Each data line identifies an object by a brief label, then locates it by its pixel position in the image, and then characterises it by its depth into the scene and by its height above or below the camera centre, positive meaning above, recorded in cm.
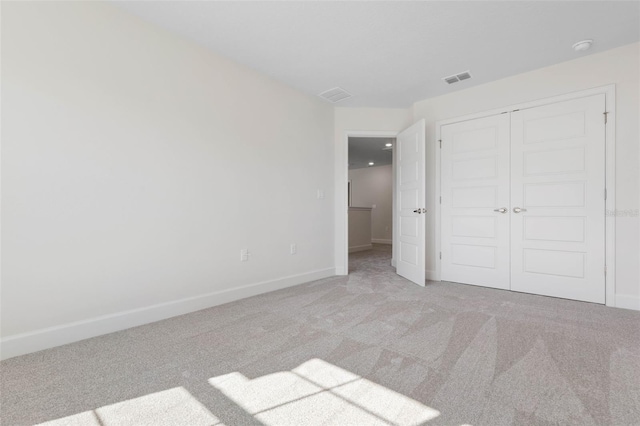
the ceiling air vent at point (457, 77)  336 +155
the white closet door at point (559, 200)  294 +7
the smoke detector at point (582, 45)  270 +153
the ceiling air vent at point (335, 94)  381 +155
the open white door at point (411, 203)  371 +7
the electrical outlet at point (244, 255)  313 -50
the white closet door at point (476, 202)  349 +7
